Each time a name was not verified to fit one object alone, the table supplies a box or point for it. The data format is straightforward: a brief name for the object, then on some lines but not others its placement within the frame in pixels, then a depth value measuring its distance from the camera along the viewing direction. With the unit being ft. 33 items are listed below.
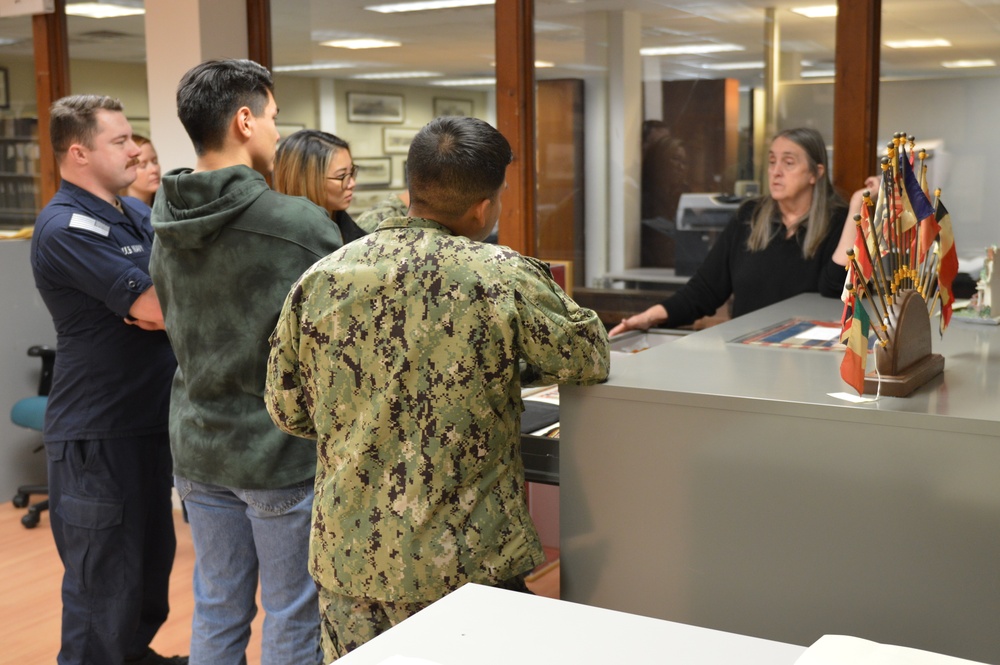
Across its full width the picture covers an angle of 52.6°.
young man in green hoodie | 6.72
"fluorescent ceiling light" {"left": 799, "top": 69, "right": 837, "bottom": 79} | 11.50
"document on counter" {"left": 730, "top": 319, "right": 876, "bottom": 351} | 6.79
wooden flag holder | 5.16
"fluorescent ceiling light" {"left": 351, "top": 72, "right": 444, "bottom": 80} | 14.57
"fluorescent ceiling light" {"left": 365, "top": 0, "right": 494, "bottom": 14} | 13.69
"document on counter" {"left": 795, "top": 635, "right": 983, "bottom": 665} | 3.43
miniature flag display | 5.22
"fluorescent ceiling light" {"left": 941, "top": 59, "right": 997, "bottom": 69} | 10.99
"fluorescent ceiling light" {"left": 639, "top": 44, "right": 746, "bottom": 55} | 12.23
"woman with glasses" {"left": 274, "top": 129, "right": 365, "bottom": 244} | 9.96
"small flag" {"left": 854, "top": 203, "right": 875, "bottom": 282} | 5.36
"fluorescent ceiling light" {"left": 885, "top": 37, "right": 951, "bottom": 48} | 11.12
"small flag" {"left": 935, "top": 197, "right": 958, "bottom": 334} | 6.45
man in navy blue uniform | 8.79
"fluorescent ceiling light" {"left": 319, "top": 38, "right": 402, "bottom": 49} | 14.53
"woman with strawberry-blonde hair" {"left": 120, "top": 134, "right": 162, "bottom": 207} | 13.56
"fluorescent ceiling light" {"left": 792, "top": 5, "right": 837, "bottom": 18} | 11.41
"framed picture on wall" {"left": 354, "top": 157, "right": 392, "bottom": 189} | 15.15
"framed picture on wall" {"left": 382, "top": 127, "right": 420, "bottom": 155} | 14.76
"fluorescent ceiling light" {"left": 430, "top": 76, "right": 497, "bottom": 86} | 13.80
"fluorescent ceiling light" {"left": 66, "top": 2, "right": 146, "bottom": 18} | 16.57
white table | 3.81
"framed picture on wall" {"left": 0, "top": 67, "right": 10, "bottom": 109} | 18.22
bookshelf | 18.17
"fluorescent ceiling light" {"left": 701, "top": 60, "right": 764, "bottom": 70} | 12.13
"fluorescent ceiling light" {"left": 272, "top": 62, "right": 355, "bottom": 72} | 14.94
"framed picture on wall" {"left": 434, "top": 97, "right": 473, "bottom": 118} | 14.28
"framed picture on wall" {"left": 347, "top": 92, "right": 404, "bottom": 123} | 14.84
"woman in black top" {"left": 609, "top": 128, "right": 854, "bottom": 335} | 10.19
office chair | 14.94
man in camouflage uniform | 5.40
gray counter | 4.81
